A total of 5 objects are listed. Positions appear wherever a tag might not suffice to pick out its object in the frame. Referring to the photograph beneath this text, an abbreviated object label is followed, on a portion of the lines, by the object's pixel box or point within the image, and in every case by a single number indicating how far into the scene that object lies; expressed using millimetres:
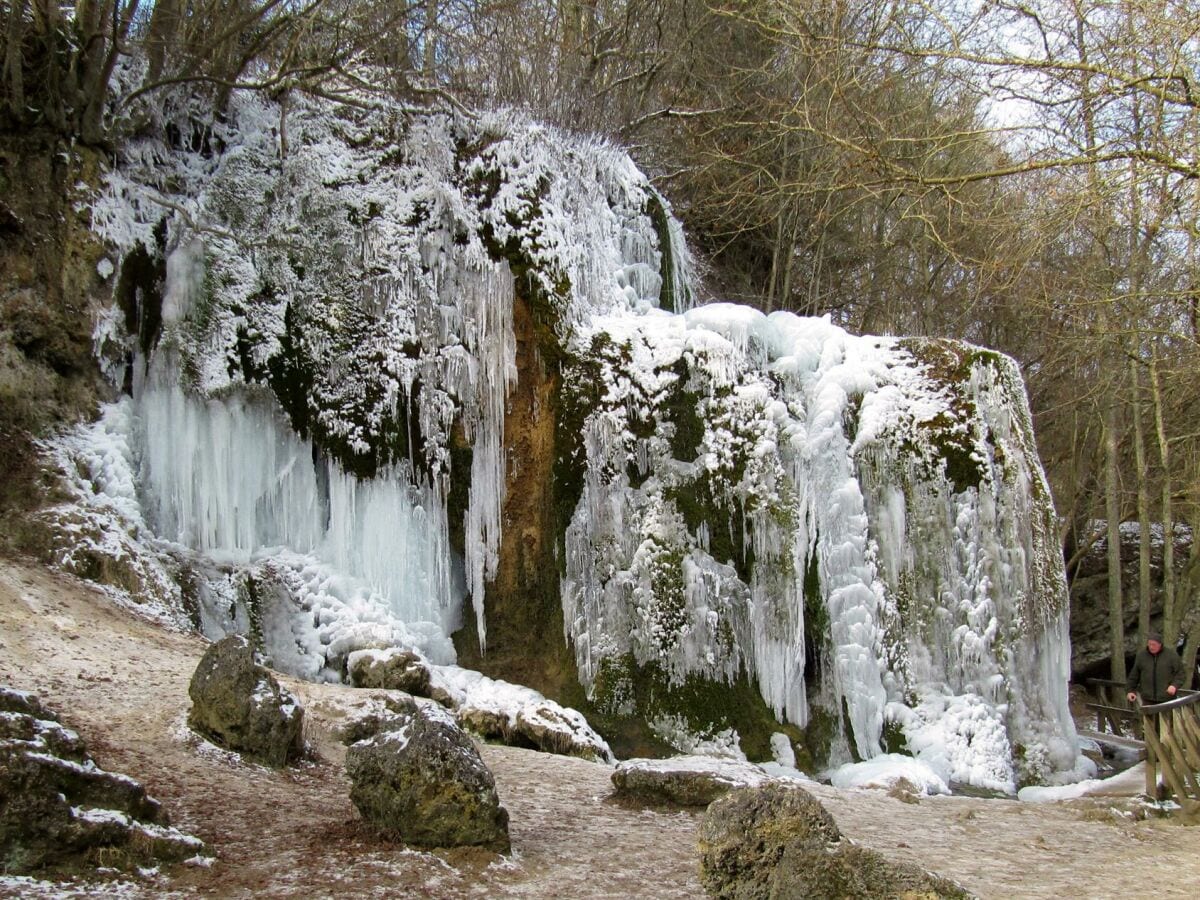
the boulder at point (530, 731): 8164
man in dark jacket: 11617
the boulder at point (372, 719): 6574
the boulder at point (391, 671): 8242
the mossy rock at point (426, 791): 4500
